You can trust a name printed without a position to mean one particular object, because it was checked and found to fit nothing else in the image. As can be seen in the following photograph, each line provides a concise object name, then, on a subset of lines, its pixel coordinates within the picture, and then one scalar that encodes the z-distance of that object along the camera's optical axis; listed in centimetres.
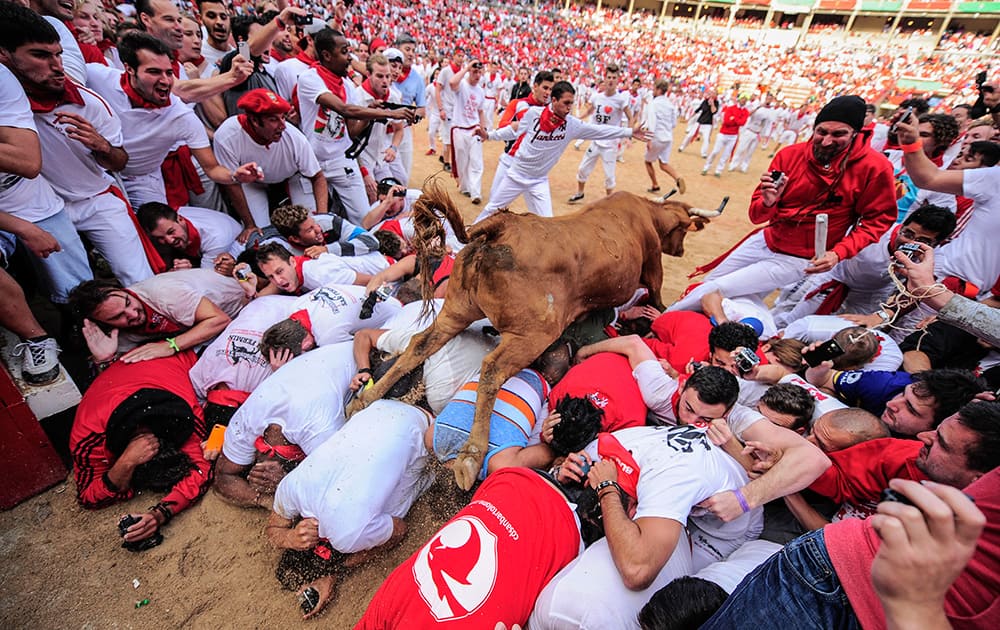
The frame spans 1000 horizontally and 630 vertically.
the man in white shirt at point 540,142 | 514
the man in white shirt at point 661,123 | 844
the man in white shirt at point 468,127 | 764
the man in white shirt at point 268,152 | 388
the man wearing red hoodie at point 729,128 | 1058
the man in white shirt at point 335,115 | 461
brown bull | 245
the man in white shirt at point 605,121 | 817
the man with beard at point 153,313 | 280
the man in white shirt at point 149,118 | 327
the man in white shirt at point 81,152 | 261
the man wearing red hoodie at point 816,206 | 329
